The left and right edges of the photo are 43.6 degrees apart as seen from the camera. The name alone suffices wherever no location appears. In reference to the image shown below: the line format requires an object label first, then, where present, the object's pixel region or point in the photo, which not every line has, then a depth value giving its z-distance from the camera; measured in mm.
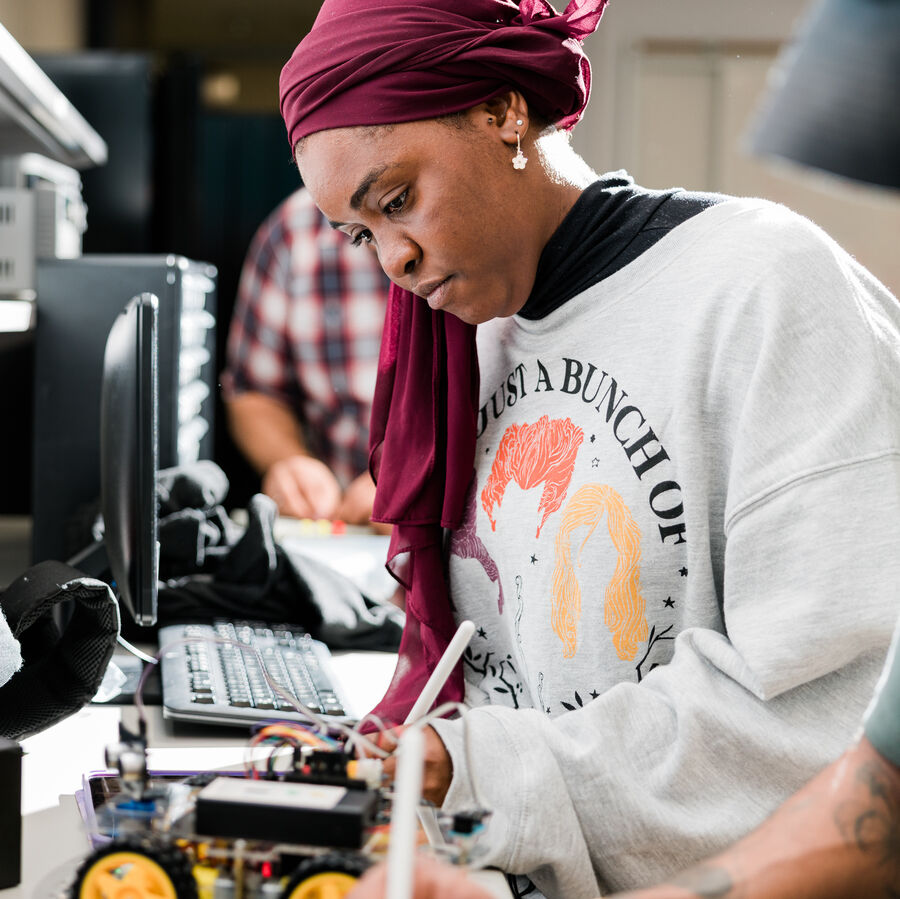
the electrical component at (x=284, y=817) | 576
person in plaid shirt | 2854
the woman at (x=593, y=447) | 807
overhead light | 375
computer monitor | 1201
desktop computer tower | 1682
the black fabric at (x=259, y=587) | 1497
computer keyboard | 1118
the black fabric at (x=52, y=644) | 1048
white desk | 828
